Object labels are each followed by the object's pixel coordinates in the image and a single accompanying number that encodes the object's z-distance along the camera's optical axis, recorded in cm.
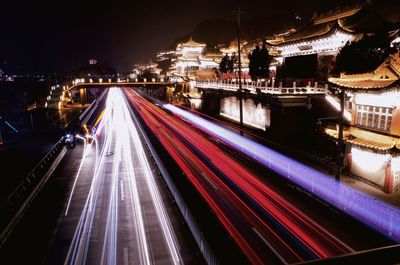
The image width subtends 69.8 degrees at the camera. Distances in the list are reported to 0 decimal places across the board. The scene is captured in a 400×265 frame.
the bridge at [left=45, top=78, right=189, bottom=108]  6129
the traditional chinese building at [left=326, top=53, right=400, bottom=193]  1428
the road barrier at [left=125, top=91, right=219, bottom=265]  966
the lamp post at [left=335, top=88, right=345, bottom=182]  1462
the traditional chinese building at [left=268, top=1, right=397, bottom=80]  2294
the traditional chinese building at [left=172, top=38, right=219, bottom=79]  7450
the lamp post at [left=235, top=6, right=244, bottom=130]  2572
